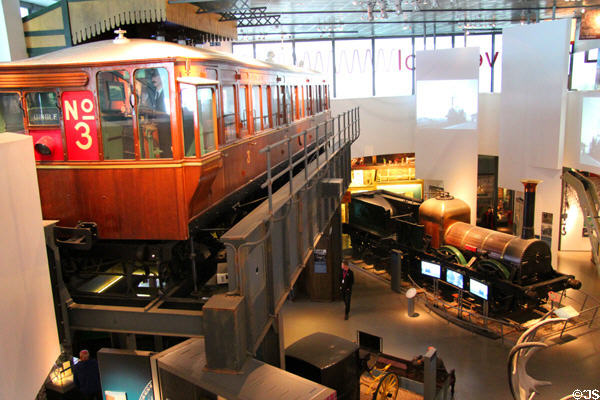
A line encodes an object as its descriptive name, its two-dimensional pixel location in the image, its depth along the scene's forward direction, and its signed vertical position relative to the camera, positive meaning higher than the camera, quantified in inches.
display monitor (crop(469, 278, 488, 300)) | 550.3 -203.1
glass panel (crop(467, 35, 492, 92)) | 1015.6 +74.5
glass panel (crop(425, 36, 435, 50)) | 1012.5 +96.5
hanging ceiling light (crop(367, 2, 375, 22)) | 637.2 +102.9
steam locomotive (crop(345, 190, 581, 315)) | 551.8 -183.5
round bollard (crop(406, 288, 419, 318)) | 585.1 -229.6
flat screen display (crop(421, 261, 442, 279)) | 620.4 -203.6
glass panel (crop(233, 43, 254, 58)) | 964.0 +95.7
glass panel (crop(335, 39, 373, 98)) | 977.5 +58.4
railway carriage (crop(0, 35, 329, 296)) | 255.9 -12.7
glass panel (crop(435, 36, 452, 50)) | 1031.6 +98.9
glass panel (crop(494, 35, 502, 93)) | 1017.0 +64.7
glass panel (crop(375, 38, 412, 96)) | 988.6 +54.0
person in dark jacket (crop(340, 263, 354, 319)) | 586.6 -205.3
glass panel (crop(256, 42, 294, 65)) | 962.7 +91.6
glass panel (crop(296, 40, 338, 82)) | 971.9 +80.6
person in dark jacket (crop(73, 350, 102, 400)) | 338.6 -167.8
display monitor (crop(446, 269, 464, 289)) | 587.4 -203.8
